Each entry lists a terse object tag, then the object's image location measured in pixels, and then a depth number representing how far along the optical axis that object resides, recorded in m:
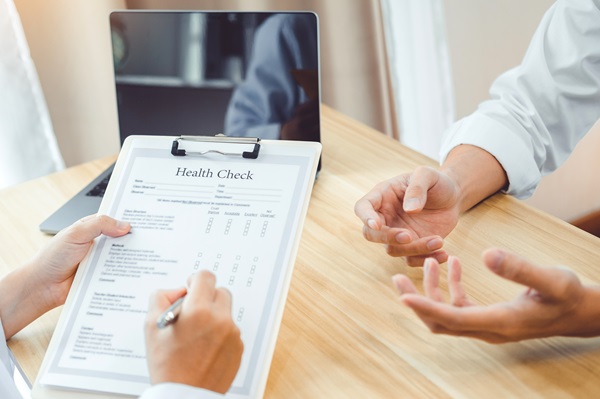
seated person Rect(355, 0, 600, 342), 0.63
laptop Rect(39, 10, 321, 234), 1.01
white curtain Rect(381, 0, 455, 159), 1.96
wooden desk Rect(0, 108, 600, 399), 0.66
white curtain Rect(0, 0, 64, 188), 1.41
